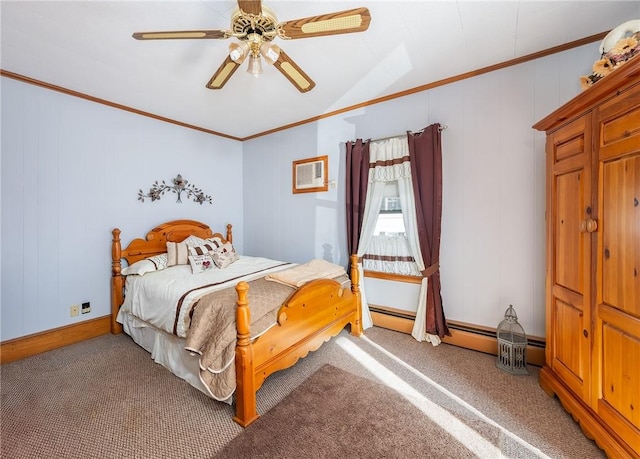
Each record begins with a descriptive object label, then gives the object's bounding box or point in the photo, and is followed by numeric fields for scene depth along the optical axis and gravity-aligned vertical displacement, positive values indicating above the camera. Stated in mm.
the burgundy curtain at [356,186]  3074 +481
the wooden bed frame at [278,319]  1673 -748
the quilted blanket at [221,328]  1700 -672
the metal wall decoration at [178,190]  3389 +510
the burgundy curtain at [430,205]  2625 +222
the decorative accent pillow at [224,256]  3162 -338
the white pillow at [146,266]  2816 -402
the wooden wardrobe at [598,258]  1284 -170
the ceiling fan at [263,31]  1317 +1049
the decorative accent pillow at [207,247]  3165 -234
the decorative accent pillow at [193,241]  3299 -160
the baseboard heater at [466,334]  2283 -1031
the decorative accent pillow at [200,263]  2912 -384
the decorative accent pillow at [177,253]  3126 -295
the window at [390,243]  2932 -168
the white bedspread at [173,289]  2158 -536
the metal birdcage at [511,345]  2178 -953
